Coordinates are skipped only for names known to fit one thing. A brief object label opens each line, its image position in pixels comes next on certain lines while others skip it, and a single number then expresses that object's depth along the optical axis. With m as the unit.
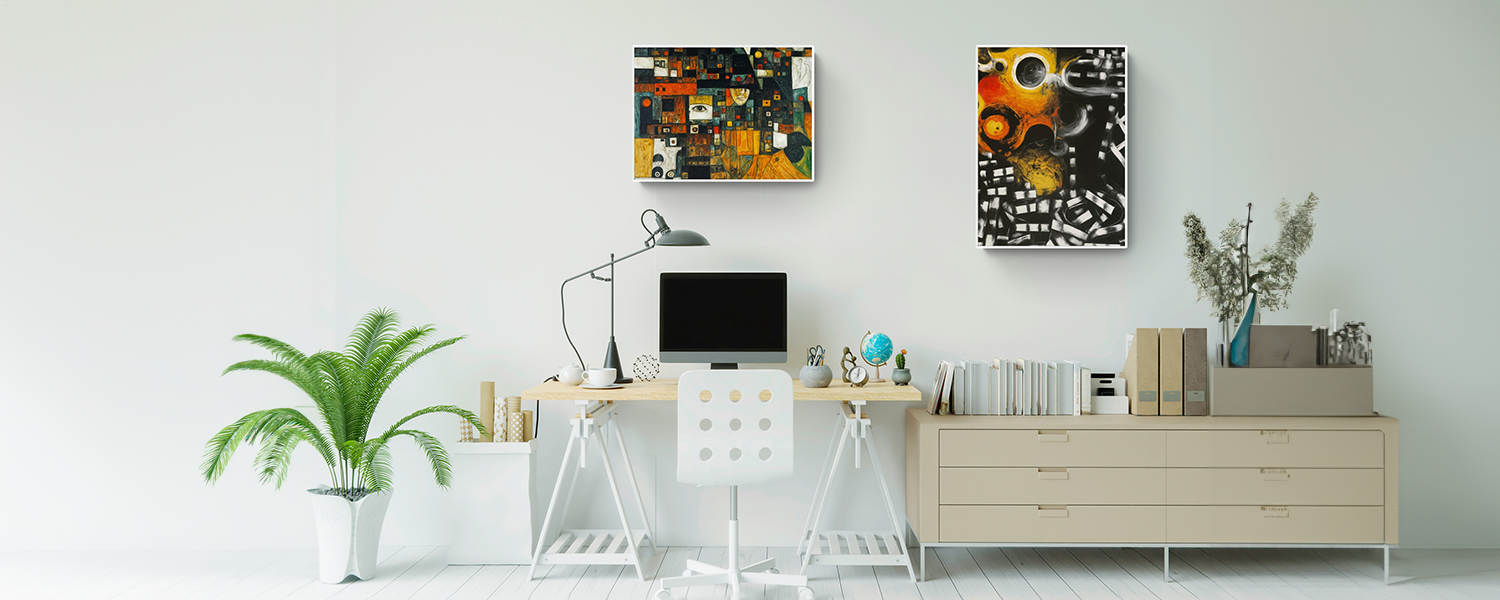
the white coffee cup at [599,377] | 2.93
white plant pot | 2.86
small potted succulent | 3.06
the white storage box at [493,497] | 3.06
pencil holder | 2.93
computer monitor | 3.17
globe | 3.07
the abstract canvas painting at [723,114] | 3.24
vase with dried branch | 3.02
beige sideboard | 2.81
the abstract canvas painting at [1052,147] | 3.22
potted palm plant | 2.76
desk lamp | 3.03
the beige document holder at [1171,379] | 2.96
